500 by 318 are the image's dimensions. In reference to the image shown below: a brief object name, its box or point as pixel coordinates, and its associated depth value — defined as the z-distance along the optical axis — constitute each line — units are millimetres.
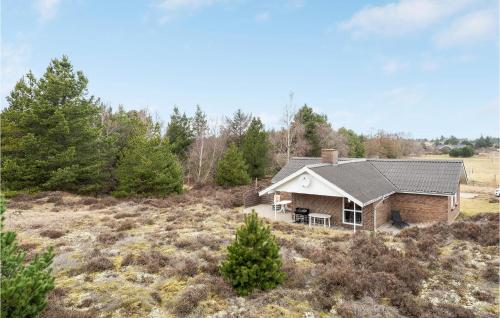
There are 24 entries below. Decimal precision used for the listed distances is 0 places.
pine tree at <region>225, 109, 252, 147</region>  46094
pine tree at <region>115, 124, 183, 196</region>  25156
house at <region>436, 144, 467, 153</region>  122650
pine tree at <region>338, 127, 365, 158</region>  60834
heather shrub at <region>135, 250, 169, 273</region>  10373
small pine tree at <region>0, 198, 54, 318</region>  5047
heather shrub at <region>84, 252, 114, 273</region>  10195
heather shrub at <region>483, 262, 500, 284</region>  10173
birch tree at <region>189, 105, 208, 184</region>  39088
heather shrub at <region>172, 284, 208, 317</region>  7668
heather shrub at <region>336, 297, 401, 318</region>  7539
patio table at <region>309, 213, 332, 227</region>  18641
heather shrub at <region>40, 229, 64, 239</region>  14018
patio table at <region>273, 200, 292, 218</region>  22047
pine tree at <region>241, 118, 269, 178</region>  37812
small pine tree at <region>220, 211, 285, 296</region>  8664
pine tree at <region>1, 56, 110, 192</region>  22953
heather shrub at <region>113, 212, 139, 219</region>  18484
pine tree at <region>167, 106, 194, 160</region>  43256
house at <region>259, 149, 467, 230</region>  18266
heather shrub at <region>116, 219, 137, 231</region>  15734
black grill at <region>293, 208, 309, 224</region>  19641
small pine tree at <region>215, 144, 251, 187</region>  32781
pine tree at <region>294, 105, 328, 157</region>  49688
